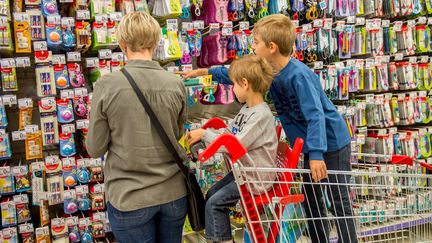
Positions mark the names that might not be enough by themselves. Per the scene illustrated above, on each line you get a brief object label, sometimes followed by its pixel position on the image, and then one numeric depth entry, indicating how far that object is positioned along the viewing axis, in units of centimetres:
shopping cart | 178
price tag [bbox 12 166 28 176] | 307
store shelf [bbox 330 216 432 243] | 266
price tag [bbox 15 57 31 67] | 300
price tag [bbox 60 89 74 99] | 311
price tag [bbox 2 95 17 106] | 299
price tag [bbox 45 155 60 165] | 313
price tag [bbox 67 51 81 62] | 316
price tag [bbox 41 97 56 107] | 308
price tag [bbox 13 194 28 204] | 308
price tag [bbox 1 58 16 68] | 297
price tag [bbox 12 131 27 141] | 304
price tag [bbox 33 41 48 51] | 303
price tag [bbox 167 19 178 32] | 339
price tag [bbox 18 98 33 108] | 304
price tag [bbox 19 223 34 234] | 311
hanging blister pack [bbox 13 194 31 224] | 309
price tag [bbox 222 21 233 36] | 362
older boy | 207
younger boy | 194
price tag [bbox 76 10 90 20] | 314
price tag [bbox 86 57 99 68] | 321
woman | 166
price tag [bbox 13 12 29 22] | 297
